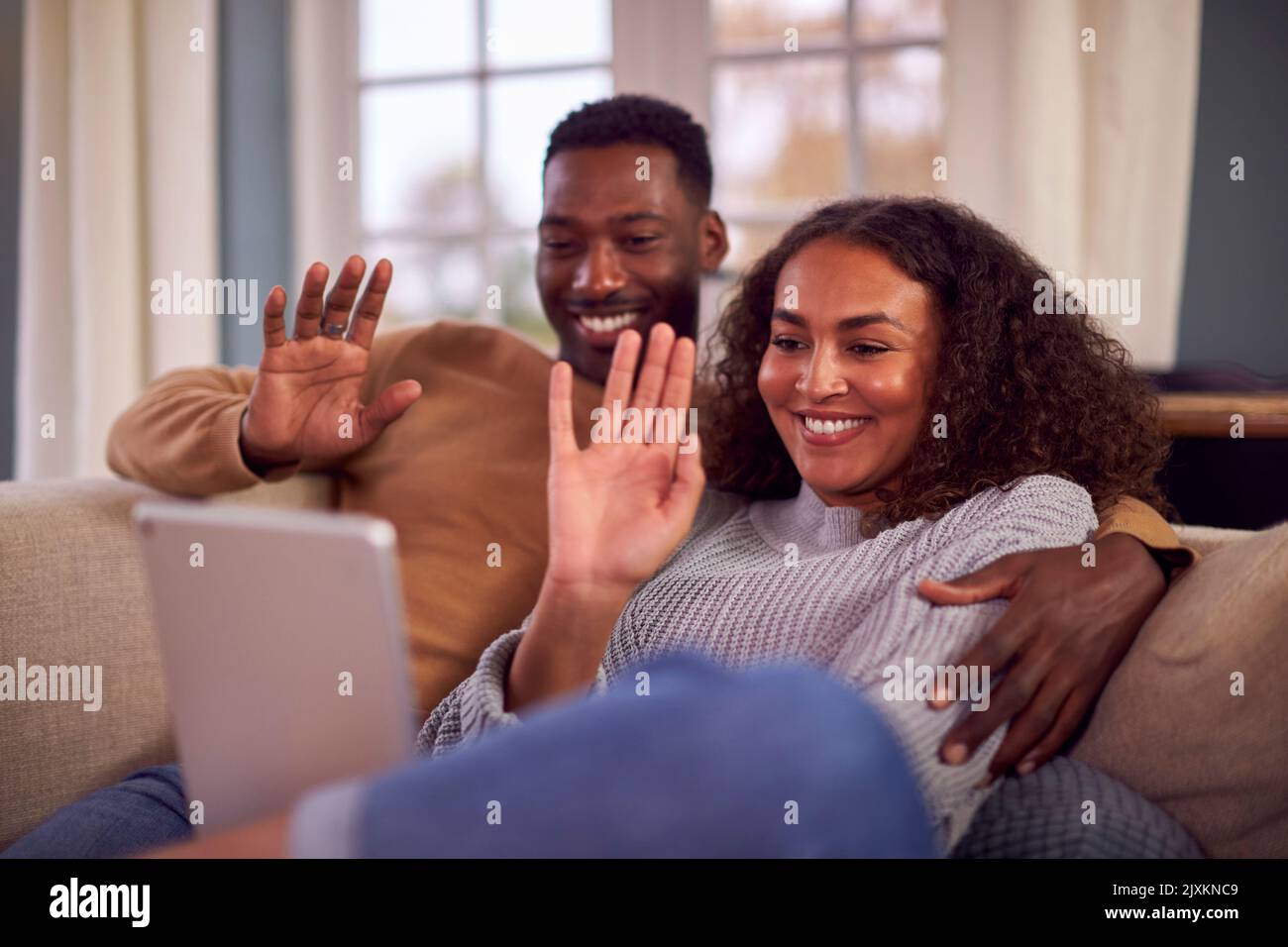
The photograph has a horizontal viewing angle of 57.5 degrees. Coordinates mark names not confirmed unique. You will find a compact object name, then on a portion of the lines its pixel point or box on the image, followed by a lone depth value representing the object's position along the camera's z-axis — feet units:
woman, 3.54
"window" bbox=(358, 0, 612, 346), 9.41
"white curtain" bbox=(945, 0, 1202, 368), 7.47
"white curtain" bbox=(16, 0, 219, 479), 9.05
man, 4.89
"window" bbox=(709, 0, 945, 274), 8.50
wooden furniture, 4.99
